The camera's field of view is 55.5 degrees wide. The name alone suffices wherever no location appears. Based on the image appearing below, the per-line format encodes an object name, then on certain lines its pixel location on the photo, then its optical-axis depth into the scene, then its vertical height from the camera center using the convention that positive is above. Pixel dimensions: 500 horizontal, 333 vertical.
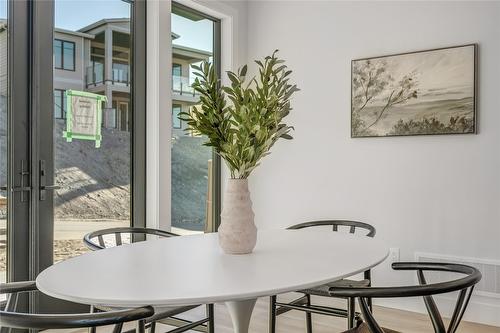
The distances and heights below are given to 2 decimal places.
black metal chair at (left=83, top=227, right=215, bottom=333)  1.93 -0.63
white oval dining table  1.25 -0.37
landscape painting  3.18 +0.44
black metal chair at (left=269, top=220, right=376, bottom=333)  2.17 -0.75
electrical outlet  3.45 -0.72
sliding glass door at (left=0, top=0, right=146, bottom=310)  2.71 +0.17
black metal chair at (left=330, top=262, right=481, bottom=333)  1.40 -0.41
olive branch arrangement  1.69 +0.14
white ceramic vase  1.77 -0.25
